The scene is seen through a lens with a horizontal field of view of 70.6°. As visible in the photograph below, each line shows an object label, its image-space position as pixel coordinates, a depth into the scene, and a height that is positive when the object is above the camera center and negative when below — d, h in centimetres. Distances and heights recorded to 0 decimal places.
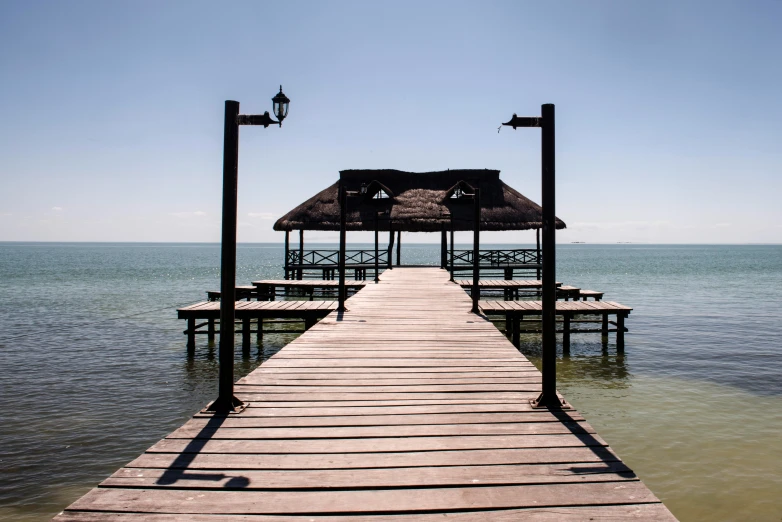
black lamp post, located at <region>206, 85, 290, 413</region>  389 -4
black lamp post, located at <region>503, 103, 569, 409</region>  407 +13
